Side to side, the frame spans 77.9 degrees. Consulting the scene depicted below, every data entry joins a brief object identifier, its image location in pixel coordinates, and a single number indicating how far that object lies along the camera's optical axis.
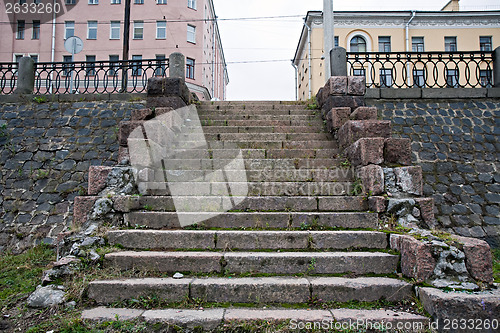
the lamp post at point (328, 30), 9.89
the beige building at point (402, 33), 22.34
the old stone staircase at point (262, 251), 2.90
